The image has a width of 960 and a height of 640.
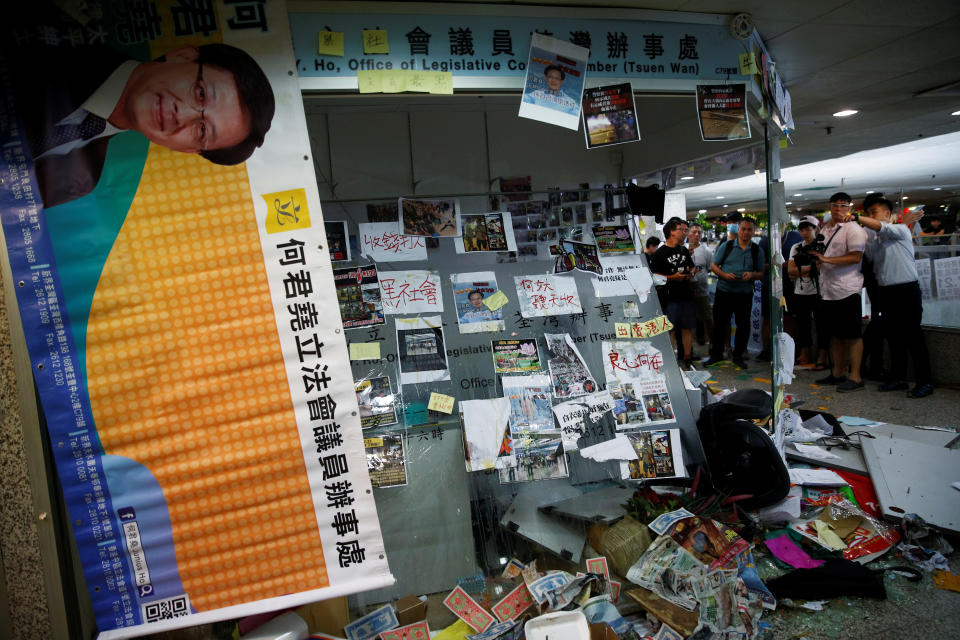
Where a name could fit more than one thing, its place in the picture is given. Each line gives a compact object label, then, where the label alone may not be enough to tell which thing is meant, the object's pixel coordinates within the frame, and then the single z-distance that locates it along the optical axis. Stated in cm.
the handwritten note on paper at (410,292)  284
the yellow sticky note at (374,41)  202
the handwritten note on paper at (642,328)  311
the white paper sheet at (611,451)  283
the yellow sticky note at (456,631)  232
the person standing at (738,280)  633
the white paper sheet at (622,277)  318
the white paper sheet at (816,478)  327
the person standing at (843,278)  517
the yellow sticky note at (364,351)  273
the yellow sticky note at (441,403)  273
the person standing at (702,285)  756
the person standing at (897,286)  500
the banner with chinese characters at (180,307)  170
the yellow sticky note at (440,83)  208
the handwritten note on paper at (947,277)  562
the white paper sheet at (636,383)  295
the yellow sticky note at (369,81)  201
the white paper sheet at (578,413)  281
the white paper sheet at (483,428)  268
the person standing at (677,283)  648
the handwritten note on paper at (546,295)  303
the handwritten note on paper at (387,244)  286
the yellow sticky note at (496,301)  297
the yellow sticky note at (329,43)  198
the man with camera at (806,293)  607
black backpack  292
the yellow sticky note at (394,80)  203
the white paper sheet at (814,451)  357
